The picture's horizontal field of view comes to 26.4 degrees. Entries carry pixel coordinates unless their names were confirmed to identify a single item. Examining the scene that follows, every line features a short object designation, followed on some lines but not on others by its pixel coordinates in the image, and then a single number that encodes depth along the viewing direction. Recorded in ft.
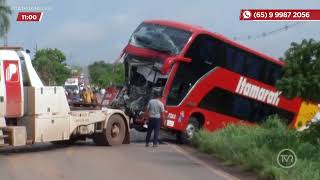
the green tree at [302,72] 51.06
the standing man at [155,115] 69.15
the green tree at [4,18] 209.35
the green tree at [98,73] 365.12
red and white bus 74.49
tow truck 58.80
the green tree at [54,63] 283.36
